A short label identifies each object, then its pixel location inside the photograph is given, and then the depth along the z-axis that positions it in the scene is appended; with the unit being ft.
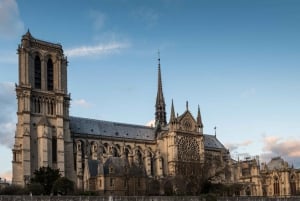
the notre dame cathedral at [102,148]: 255.70
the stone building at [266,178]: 357.20
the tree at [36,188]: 204.31
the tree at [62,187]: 215.51
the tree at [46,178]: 227.81
